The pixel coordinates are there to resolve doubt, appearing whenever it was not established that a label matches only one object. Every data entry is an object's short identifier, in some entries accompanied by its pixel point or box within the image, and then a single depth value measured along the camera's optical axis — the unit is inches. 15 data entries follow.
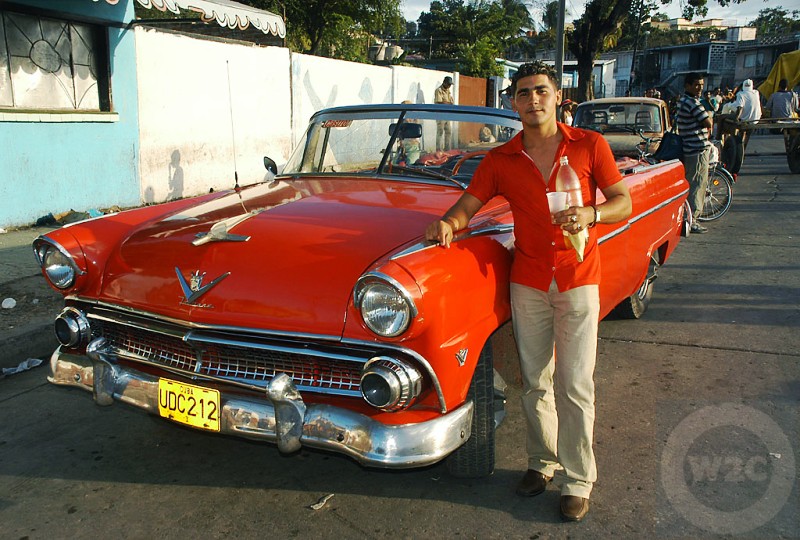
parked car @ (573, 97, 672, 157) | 396.5
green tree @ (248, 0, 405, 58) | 723.4
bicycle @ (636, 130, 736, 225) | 381.4
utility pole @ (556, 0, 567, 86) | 622.5
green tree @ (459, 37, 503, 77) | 1058.1
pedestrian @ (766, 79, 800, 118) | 642.2
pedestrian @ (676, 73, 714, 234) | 330.3
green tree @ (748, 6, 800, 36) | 3358.8
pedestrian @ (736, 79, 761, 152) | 563.2
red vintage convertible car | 100.0
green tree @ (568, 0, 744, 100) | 860.6
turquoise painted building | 301.3
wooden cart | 498.6
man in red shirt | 107.2
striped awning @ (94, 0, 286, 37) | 315.3
